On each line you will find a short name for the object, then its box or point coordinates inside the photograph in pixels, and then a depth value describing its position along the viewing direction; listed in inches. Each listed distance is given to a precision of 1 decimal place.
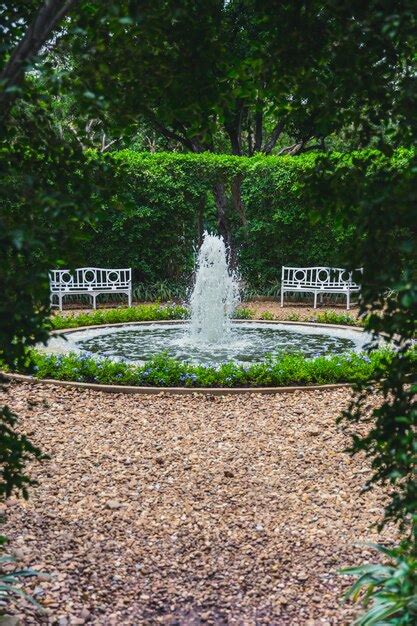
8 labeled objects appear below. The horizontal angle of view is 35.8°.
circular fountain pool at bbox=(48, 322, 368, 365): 312.3
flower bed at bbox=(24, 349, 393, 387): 253.6
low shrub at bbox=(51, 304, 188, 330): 394.3
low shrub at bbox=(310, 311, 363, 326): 411.5
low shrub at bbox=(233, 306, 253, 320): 427.2
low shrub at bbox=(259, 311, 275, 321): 424.5
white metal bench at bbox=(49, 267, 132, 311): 493.7
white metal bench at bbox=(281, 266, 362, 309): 514.0
